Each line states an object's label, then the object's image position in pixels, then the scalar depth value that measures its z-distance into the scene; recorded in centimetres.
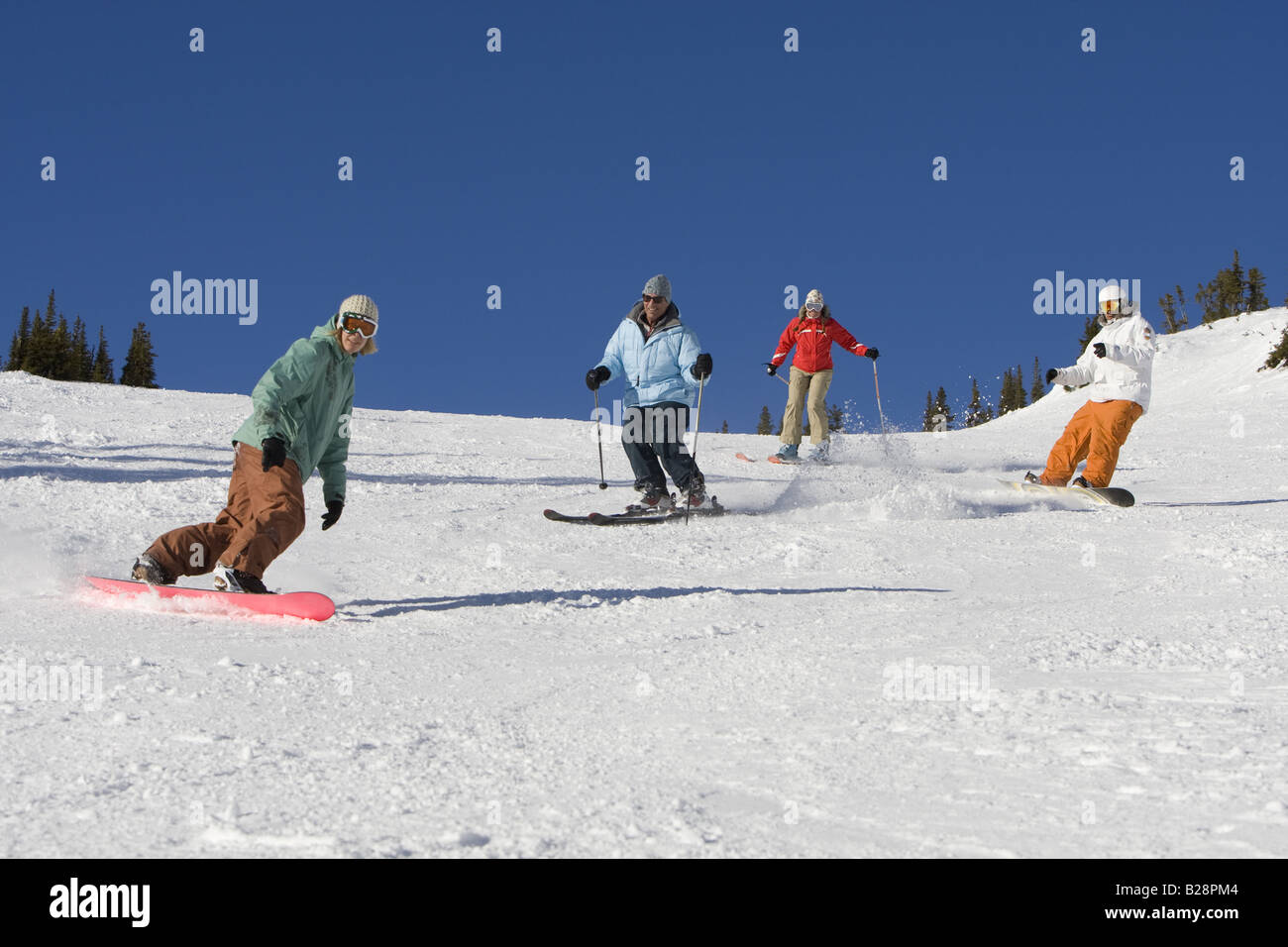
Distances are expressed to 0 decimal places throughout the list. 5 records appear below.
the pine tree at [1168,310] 8356
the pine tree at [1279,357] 3512
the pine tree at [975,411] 8349
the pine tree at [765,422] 10974
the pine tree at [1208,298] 8156
